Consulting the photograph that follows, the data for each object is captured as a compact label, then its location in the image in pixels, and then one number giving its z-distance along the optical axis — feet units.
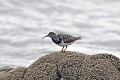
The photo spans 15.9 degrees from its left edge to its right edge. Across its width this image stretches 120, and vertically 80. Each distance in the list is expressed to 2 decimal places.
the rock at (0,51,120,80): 40.83
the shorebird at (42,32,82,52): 48.67
